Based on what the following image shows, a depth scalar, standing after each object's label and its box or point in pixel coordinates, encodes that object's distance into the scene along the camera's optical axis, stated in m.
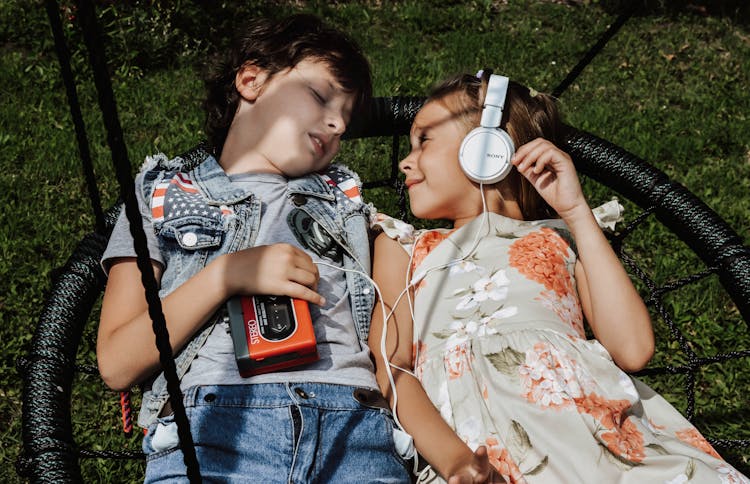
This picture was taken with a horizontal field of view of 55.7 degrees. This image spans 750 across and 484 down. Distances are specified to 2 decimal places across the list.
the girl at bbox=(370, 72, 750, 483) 1.42
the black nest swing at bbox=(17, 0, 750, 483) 1.40
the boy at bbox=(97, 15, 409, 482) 1.37
